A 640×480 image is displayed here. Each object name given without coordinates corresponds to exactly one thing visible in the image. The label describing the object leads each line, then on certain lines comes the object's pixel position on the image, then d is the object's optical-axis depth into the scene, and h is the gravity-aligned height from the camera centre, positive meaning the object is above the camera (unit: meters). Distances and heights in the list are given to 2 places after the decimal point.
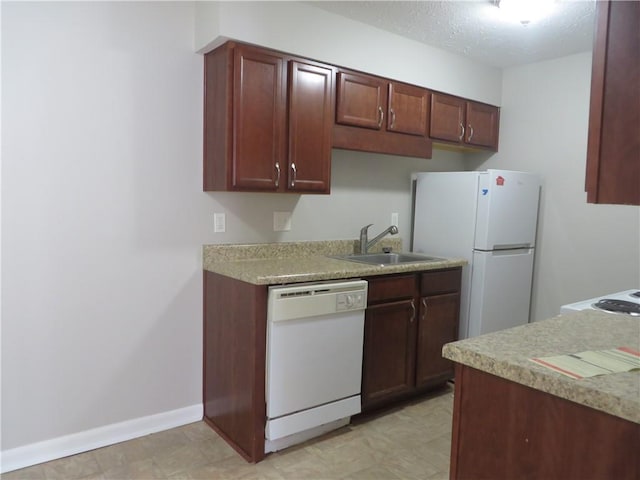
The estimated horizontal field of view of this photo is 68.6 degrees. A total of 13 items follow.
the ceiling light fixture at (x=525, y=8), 2.45 +1.08
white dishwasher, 2.28 -0.79
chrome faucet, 3.26 -0.22
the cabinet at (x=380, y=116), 2.86 +0.58
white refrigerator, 3.21 -0.19
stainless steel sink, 3.16 -0.37
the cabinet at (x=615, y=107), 0.92 +0.21
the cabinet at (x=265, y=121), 2.41 +0.44
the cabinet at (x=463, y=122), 3.36 +0.65
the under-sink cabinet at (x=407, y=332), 2.71 -0.78
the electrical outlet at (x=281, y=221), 2.95 -0.12
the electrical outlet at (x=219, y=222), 2.72 -0.12
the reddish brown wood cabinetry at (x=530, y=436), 0.94 -0.50
